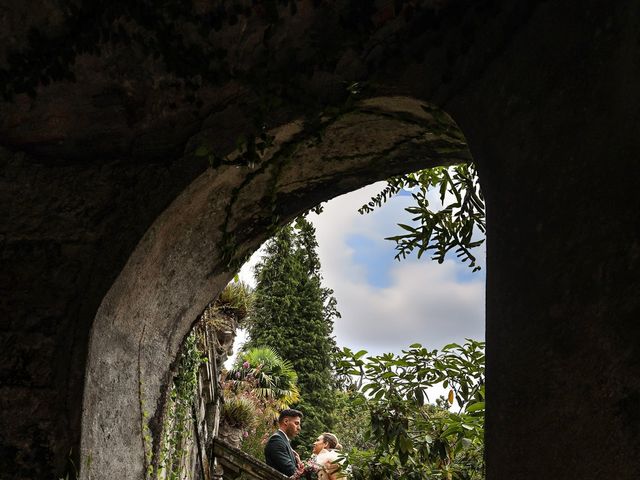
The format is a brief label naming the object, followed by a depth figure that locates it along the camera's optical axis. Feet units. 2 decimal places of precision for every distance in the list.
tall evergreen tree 66.90
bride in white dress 18.79
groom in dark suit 21.90
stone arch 8.09
